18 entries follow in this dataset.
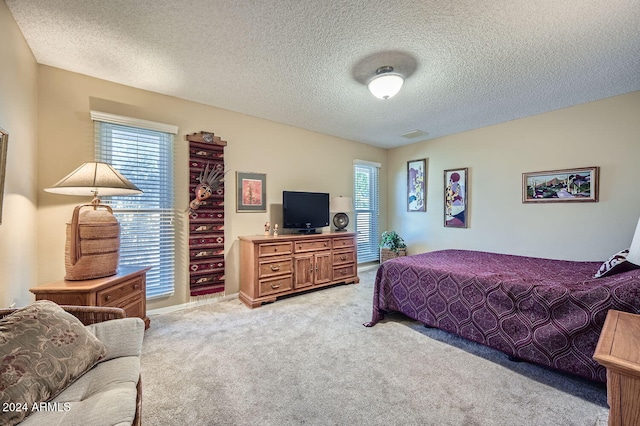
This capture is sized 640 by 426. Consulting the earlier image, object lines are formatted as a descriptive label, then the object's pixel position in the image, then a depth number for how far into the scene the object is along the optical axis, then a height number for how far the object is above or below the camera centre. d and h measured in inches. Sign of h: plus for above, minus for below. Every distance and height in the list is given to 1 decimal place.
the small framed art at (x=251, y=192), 141.6 +13.0
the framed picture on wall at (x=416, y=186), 191.0 +20.5
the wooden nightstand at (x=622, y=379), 34.1 -23.0
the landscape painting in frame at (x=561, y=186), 124.7 +13.3
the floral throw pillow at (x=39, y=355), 35.3 -22.4
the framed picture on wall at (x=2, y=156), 64.5 +15.5
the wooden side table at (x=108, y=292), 72.4 -23.2
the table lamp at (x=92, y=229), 79.1 -4.3
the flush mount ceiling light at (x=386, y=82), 93.9 +48.9
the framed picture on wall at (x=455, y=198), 169.0 +9.8
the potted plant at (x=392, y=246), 193.9 -25.7
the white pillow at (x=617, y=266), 70.5 -15.8
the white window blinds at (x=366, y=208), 201.3 +4.2
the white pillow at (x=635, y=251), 69.6 -11.5
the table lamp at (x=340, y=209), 168.9 +2.9
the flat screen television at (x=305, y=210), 151.9 +2.3
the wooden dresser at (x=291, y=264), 127.5 -27.9
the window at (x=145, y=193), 107.1 +10.3
